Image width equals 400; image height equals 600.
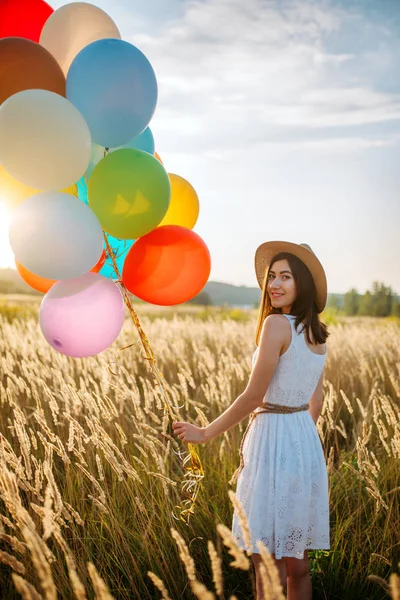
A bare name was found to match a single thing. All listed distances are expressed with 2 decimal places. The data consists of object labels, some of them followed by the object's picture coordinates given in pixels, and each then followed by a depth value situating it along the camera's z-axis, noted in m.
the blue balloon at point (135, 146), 2.32
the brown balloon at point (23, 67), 2.01
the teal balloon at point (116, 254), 2.51
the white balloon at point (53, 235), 1.95
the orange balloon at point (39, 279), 2.49
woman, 1.88
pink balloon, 2.16
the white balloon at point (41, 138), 1.87
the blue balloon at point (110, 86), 2.06
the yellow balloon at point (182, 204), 2.67
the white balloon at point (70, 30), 2.29
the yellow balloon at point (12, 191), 2.15
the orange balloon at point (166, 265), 2.29
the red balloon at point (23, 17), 2.29
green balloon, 2.08
